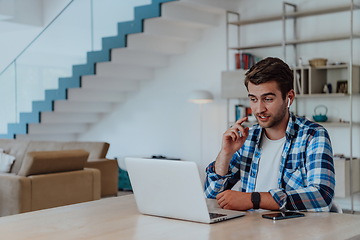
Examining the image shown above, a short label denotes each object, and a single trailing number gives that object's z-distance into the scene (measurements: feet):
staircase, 23.43
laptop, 6.42
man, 7.06
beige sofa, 16.52
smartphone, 6.53
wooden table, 5.83
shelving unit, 20.35
